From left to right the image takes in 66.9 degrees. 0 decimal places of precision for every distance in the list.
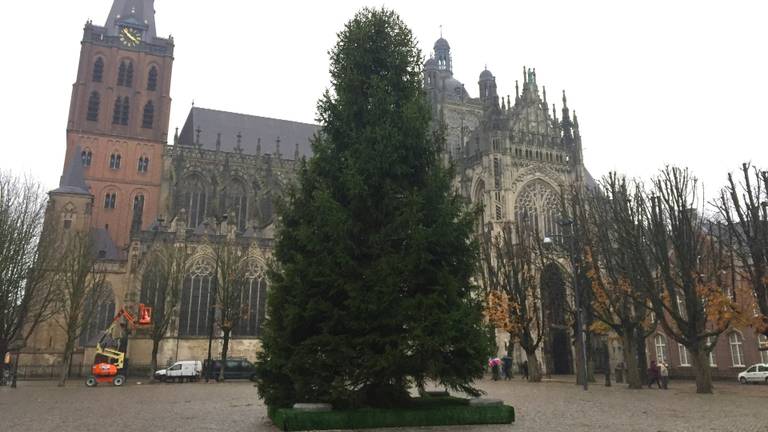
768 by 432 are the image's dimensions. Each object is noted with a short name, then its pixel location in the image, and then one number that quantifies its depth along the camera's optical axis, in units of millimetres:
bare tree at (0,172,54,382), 26156
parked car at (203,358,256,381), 39000
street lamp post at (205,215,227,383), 37362
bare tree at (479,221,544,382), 33938
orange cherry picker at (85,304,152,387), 32594
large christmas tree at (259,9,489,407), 13602
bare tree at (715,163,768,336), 22922
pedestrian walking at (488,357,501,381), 38156
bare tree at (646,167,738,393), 24016
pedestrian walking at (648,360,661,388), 28725
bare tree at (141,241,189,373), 37469
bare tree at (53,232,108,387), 33156
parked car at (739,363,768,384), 32406
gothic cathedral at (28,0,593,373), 45281
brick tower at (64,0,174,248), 56312
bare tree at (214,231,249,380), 38000
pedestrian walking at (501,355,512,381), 39000
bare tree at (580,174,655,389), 25703
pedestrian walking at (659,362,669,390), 27891
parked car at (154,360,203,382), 37219
